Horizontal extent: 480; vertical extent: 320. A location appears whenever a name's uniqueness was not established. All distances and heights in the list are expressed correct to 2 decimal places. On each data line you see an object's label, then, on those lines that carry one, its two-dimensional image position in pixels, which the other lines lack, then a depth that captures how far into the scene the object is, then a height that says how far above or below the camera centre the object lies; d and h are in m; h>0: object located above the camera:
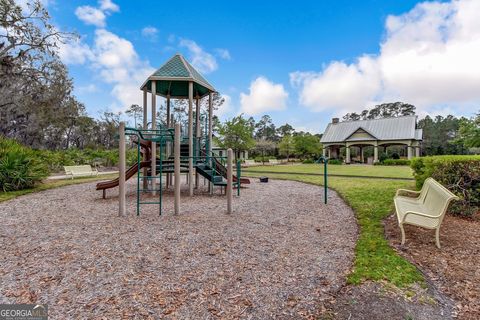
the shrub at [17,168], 8.95 -0.51
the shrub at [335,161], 33.00 -0.69
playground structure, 7.98 +0.79
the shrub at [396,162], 27.48 -0.67
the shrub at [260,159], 37.38 -0.52
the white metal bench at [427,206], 3.79 -0.95
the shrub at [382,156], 33.58 +0.01
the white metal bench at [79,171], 13.21 -0.90
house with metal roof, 32.69 +2.98
